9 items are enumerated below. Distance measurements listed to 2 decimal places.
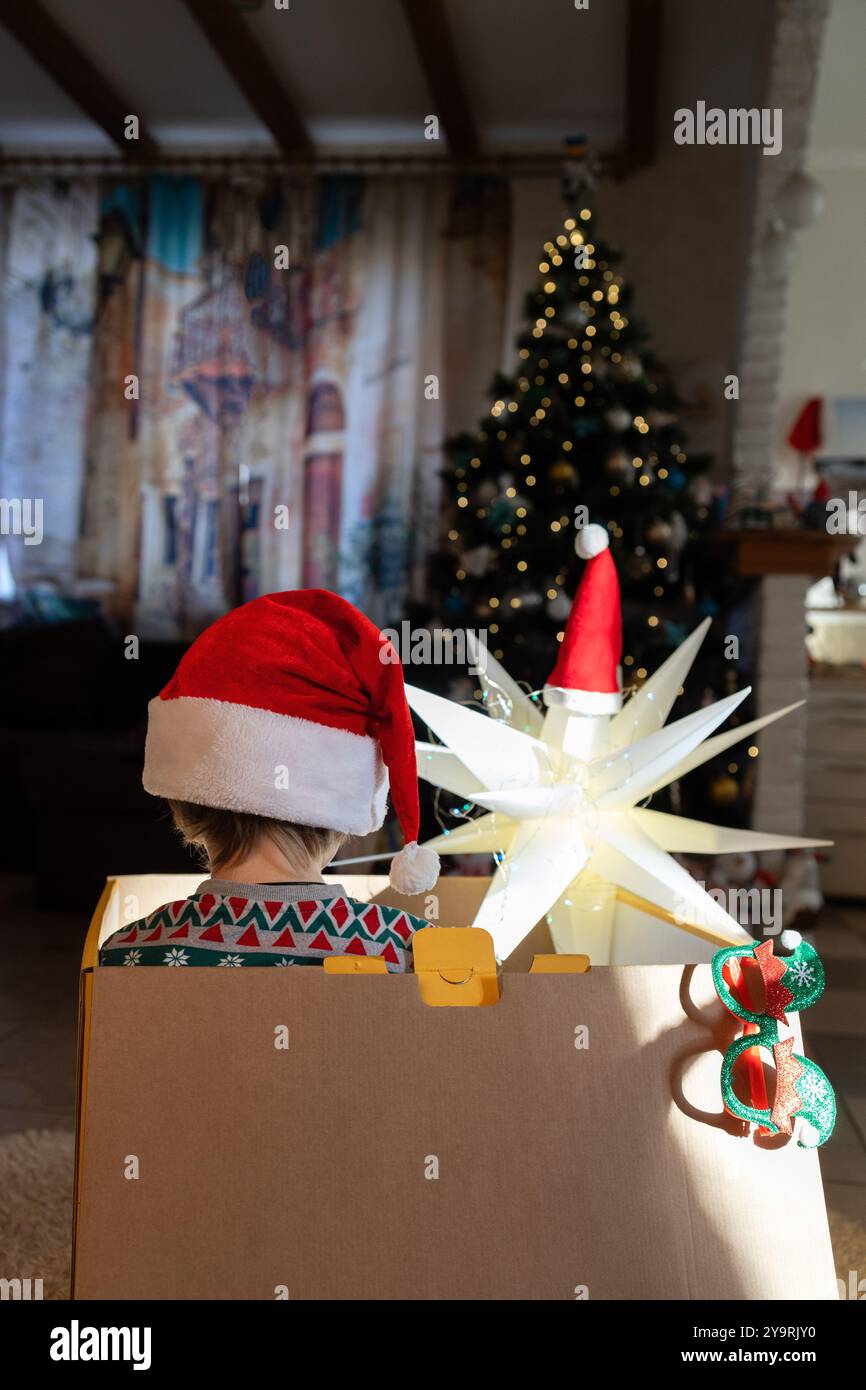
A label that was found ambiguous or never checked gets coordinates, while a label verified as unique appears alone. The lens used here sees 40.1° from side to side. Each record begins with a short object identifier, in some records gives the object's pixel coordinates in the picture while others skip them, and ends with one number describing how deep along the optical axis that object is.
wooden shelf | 3.47
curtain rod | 4.89
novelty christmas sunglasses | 0.60
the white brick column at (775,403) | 3.30
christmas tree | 3.76
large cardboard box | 0.59
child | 0.84
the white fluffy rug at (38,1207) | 1.39
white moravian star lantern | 0.86
